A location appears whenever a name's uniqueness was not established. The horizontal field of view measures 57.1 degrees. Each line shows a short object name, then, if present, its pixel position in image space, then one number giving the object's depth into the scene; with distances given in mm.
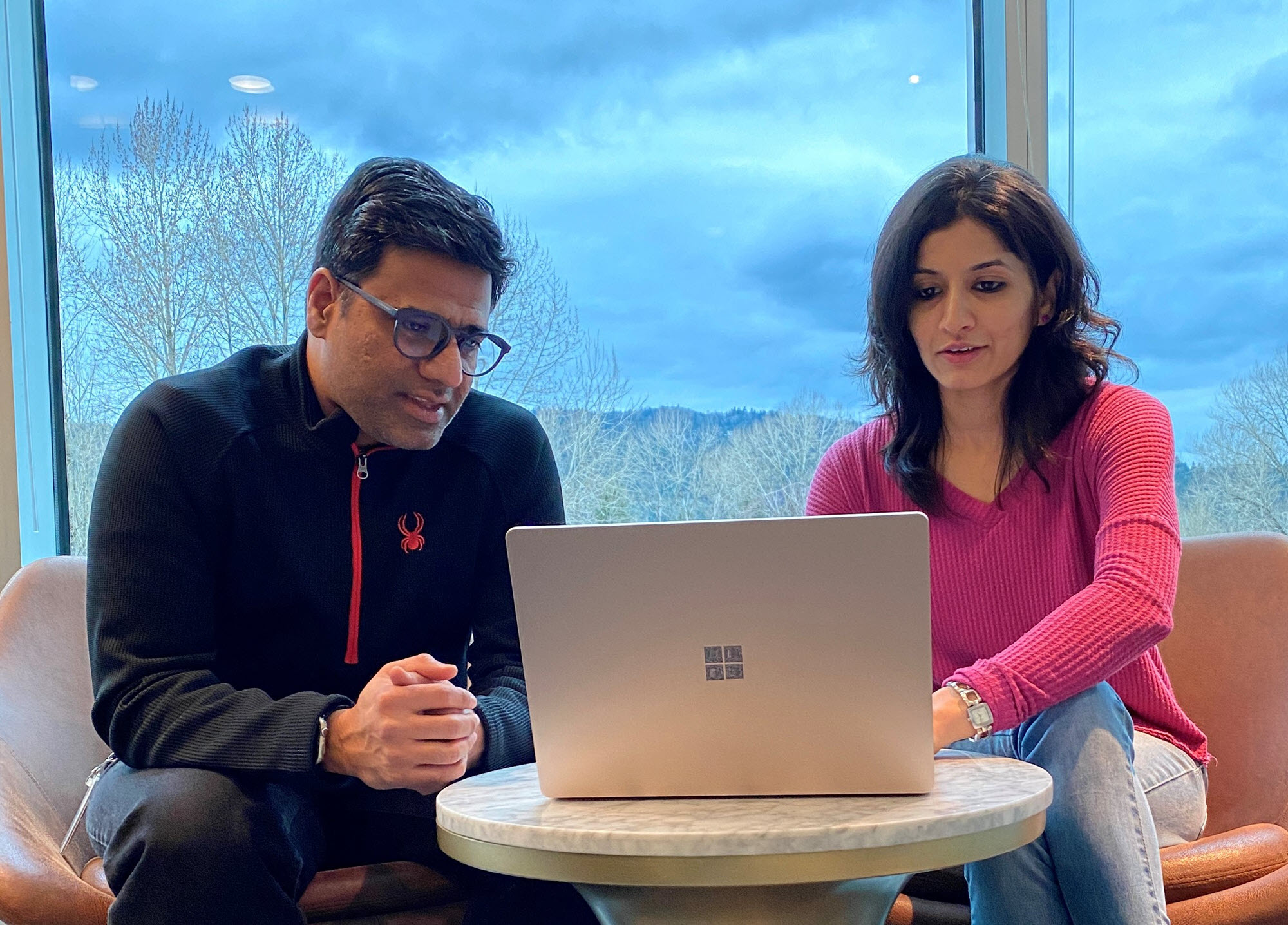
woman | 1441
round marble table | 944
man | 1299
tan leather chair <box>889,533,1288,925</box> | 1427
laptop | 1010
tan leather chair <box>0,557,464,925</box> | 1405
